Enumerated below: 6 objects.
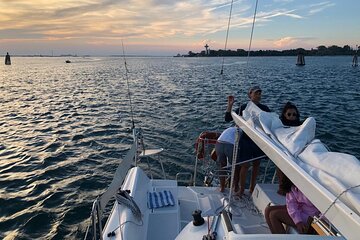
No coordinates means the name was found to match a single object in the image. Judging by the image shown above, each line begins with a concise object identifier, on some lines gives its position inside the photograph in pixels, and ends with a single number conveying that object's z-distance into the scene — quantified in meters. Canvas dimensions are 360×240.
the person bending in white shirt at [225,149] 5.63
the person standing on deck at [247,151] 5.53
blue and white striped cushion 5.09
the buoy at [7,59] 99.26
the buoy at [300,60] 88.29
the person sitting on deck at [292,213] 3.75
